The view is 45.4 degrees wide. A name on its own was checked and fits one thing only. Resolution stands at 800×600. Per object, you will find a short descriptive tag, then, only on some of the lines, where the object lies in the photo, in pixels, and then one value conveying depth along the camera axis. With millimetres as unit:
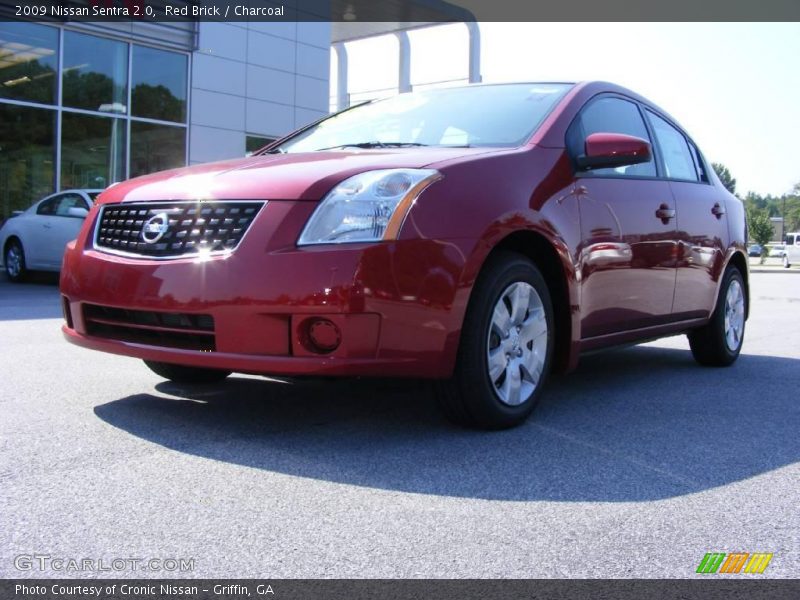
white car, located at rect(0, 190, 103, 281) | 13344
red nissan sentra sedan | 3445
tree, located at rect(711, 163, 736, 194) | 130125
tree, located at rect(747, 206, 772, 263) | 67125
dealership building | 17359
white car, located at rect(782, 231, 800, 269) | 47125
